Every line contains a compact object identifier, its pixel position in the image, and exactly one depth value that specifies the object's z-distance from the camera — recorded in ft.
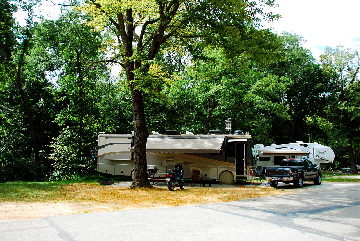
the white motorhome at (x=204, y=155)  59.93
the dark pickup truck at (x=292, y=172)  56.90
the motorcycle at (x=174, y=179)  48.98
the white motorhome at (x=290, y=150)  87.10
